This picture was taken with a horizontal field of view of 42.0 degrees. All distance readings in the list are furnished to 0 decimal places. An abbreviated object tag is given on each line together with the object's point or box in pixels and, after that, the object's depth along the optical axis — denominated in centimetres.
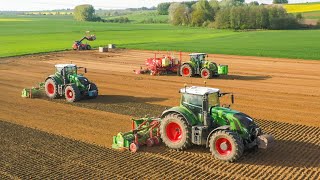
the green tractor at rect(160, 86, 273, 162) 1259
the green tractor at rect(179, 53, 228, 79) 2883
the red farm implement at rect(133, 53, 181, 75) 3119
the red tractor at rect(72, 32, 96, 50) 5066
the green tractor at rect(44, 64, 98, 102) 2171
